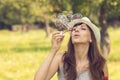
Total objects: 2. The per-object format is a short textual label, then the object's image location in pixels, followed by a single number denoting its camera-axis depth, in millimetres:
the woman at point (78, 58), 5867
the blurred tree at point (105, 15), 25589
